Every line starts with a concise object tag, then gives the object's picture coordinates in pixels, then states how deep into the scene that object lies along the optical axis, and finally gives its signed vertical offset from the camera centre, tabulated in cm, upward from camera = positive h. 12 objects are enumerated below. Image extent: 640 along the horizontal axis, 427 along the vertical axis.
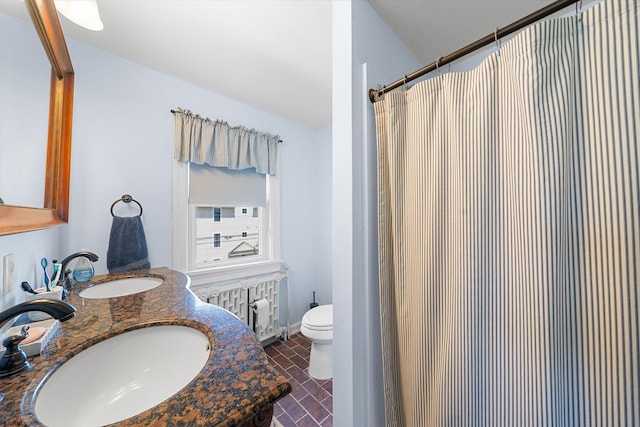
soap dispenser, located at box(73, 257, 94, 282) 119 -26
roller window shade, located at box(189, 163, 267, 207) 192 +30
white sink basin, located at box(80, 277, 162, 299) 122 -37
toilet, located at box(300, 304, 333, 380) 173 -99
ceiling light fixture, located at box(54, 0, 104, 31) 85 +80
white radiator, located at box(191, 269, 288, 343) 192 -70
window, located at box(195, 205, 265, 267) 202 -16
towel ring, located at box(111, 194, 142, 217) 151 +14
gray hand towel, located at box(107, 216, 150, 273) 145 -17
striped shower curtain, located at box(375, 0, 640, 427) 52 -5
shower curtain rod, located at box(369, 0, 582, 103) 63 +56
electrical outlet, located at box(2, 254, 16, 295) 70 -16
